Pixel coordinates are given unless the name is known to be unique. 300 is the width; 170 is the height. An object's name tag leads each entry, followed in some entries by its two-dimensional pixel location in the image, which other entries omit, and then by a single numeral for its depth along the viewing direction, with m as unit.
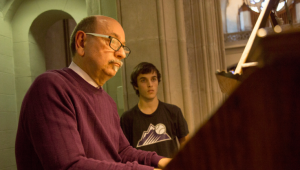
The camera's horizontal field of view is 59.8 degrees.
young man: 2.62
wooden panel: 0.48
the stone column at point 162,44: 3.62
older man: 1.05
